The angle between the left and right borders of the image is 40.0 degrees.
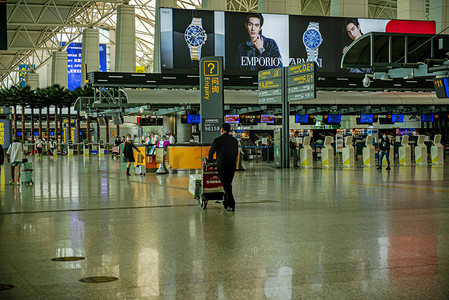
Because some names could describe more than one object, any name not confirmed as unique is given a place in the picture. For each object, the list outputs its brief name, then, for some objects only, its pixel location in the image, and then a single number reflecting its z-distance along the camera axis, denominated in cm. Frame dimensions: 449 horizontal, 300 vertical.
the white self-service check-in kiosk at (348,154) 3130
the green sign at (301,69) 2780
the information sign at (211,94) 2534
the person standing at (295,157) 3185
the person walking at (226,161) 1236
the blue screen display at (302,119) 4516
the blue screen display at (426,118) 4612
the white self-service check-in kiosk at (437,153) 3281
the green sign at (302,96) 2770
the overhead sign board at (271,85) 2991
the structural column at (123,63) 4947
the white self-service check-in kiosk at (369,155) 3161
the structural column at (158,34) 4153
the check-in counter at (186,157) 2725
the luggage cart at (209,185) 1281
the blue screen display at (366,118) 4578
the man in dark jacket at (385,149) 2928
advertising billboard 4150
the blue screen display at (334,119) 4580
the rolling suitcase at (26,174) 2033
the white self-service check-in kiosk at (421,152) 3268
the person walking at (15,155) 2069
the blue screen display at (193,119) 4206
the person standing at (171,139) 3160
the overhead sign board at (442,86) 2206
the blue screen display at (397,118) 4675
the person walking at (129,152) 2623
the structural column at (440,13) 3975
